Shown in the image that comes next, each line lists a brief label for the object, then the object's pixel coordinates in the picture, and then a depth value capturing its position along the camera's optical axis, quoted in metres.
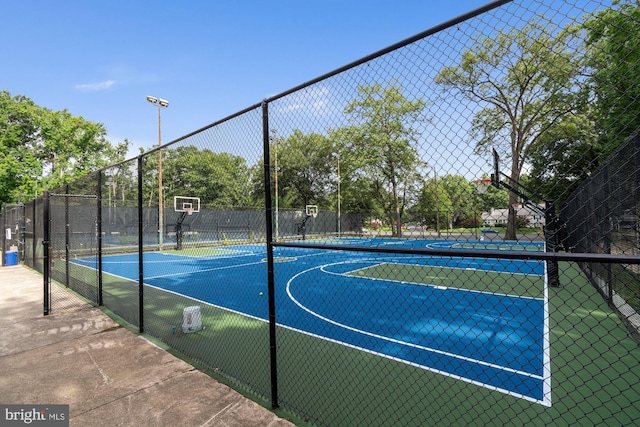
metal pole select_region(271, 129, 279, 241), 3.22
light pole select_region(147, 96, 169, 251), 18.28
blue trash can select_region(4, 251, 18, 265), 12.61
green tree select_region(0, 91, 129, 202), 22.72
